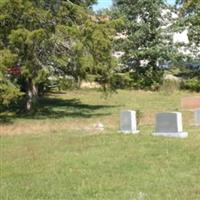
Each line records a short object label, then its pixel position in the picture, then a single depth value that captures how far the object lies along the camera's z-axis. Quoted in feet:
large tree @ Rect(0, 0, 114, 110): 80.59
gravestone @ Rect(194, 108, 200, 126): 68.72
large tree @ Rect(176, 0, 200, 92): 137.20
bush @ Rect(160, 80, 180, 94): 140.56
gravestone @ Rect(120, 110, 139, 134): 60.54
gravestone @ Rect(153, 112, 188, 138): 54.13
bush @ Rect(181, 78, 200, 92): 137.39
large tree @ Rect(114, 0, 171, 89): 139.13
